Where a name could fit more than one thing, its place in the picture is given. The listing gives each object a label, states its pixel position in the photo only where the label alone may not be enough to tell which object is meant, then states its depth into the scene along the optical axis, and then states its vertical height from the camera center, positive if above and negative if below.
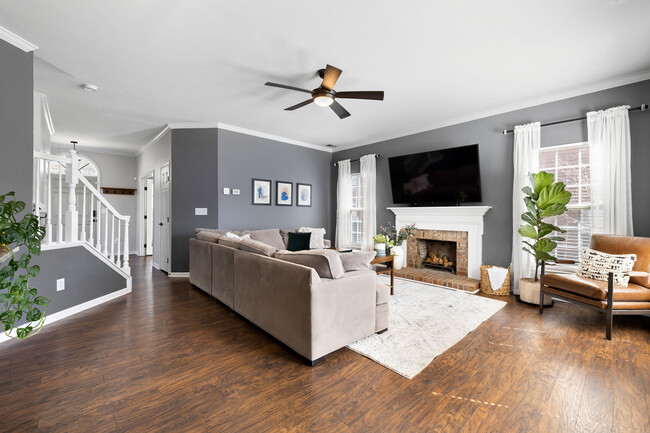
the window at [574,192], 3.77 +0.31
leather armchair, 2.77 -0.72
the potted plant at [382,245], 4.22 -0.42
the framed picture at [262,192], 5.70 +0.51
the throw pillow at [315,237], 5.62 -0.41
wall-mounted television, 4.61 +0.69
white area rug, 2.31 -1.11
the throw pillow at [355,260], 2.58 -0.39
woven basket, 4.09 -1.00
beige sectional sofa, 2.18 -0.72
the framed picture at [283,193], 6.04 +0.51
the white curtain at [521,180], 4.01 +0.52
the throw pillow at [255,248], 2.74 -0.31
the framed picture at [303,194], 6.41 +0.51
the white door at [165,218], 5.33 -0.02
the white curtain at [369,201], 6.11 +0.33
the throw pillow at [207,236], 3.91 -0.27
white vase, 5.25 -0.77
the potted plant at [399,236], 4.92 -0.34
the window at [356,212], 6.46 +0.10
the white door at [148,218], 7.29 -0.02
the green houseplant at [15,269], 1.16 -0.22
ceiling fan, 2.97 +1.34
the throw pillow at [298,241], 5.44 -0.46
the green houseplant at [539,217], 3.50 -0.01
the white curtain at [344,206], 6.57 +0.25
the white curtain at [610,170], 3.37 +0.55
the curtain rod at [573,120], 3.30 +1.25
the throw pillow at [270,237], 5.17 -0.36
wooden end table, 3.91 -0.60
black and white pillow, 2.92 -0.52
